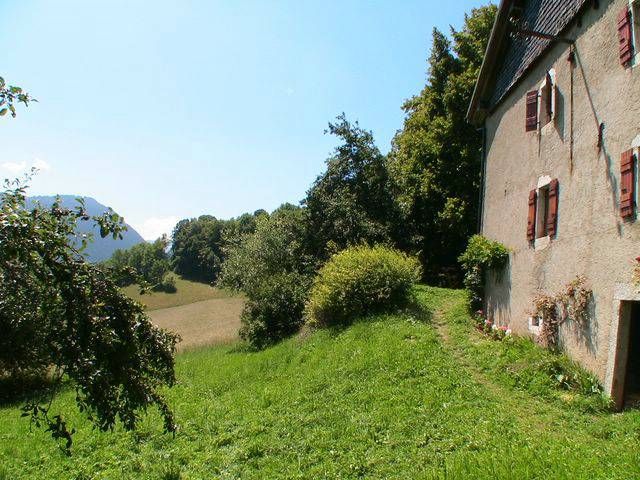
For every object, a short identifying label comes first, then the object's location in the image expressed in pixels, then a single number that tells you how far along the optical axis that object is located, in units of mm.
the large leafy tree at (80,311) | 4309
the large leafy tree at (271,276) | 19266
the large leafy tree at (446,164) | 22000
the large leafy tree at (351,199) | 21594
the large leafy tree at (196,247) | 75250
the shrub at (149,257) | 75625
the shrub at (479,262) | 12930
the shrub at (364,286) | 15289
